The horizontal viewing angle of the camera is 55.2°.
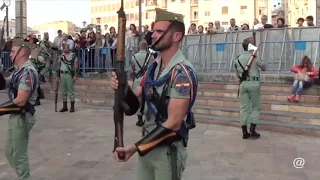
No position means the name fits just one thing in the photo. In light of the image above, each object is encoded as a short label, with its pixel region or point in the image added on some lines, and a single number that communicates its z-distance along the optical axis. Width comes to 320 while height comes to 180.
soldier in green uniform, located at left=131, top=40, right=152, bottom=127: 6.78
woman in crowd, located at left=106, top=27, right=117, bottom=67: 10.90
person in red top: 7.31
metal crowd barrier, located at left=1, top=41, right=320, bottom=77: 9.16
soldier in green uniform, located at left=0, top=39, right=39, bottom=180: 3.34
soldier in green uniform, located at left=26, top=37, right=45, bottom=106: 9.34
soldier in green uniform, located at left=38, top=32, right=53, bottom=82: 11.47
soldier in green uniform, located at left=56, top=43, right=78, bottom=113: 8.64
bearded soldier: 2.11
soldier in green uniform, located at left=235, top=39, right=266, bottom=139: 5.95
